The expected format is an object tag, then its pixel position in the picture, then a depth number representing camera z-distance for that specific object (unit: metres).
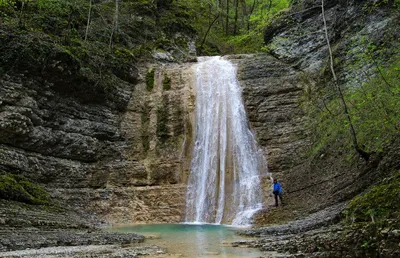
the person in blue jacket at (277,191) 14.69
